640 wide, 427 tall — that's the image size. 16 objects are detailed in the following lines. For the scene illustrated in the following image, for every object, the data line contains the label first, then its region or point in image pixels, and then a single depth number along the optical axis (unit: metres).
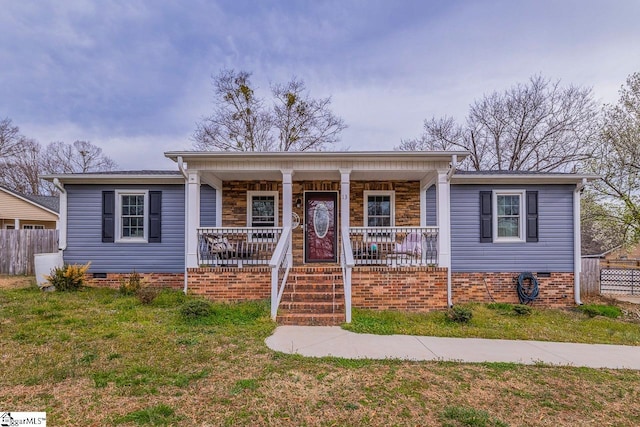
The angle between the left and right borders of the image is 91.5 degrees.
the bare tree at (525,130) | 15.77
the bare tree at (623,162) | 10.23
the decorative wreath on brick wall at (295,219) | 8.55
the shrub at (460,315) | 5.72
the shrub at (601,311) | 7.21
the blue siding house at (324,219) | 7.14
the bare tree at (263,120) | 18.61
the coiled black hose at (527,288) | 8.05
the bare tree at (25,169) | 24.64
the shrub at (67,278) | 7.60
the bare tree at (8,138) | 23.30
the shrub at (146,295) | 6.56
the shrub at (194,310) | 5.48
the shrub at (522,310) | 6.53
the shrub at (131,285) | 7.51
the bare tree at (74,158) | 26.81
